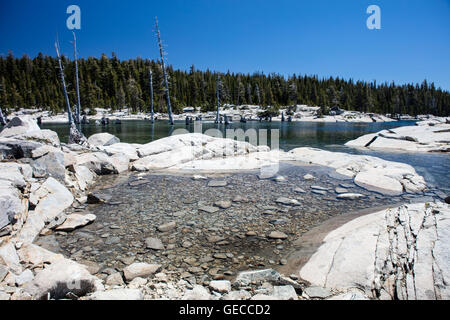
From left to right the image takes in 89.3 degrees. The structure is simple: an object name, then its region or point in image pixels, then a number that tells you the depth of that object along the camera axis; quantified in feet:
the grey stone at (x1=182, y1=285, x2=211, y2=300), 9.19
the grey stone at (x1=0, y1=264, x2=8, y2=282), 9.44
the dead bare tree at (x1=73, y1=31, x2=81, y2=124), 92.22
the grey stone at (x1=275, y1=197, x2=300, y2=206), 20.90
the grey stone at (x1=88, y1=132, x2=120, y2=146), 48.32
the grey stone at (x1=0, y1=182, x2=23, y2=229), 12.16
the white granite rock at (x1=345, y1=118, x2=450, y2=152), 56.24
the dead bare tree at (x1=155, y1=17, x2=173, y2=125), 112.88
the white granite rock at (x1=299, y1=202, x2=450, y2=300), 8.70
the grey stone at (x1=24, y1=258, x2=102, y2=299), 8.78
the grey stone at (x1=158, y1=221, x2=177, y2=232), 16.08
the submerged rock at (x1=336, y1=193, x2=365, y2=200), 22.30
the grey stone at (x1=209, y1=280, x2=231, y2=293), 9.73
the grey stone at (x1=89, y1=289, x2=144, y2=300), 8.30
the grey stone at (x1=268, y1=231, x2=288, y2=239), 15.03
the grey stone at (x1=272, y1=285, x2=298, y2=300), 8.89
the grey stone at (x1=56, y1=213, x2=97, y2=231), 15.58
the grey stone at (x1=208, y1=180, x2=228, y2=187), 26.48
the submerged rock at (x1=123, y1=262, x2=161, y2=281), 10.89
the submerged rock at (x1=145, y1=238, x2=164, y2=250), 13.77
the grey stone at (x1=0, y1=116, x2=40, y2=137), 28.84
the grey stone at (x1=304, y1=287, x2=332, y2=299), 9.07
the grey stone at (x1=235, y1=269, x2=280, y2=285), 10.35
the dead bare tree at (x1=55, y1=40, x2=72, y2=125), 76.32
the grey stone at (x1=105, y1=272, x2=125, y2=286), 10.36
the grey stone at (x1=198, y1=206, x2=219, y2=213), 19.33
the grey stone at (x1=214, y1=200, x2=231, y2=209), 20.27
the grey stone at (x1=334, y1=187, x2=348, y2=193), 24.28
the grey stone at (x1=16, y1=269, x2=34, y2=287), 9.46
